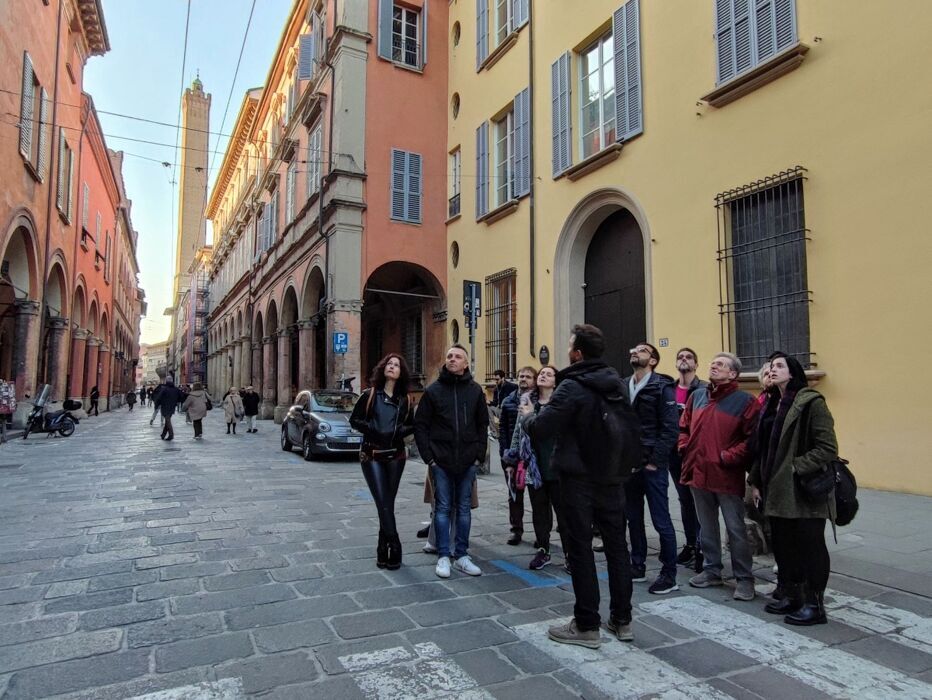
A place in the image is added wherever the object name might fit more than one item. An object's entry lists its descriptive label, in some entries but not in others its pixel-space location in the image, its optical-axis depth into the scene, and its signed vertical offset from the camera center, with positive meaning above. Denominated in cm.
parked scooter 1670 -82
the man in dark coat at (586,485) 342 -53
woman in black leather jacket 484 -35
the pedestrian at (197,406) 1647 -42
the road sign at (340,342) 1742 +136
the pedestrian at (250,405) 1938 -46
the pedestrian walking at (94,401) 2998 -51
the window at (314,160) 2077 +791
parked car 1202 -71
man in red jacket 419 -52
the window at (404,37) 1989 +1144
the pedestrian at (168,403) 1606 -33
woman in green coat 367 -62
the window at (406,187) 1906 +633
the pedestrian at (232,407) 1844 -51
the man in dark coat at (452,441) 479 -40
